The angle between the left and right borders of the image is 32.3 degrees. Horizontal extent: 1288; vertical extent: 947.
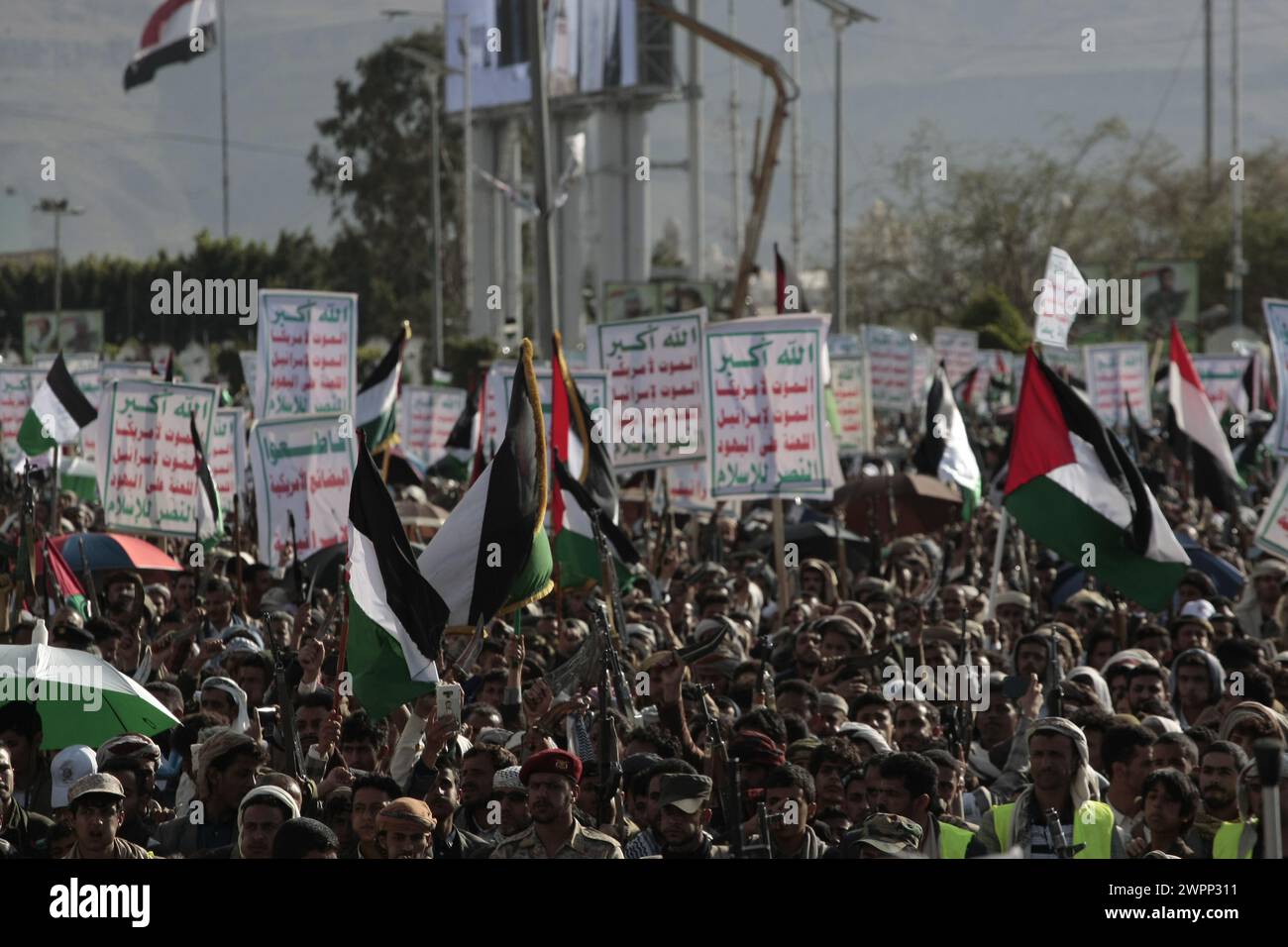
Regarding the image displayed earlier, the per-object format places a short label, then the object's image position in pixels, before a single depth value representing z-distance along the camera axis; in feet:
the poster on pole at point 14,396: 72.33
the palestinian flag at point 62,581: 38.83
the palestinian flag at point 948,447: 46.57
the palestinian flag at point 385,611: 25.26
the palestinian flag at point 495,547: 27.63
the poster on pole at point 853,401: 62.95
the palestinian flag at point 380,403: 51.11
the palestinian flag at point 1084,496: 34.27
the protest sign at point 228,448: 50.96
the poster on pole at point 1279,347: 44.52
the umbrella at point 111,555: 43.42
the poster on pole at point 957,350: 106.42
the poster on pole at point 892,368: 88.53
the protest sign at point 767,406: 43.21
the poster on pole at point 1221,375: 79.00
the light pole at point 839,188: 112.16
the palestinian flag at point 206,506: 44.19
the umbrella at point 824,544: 51.52
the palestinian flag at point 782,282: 48.68
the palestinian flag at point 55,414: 53.62
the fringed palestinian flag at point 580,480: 38.01
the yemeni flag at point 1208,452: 48.52
